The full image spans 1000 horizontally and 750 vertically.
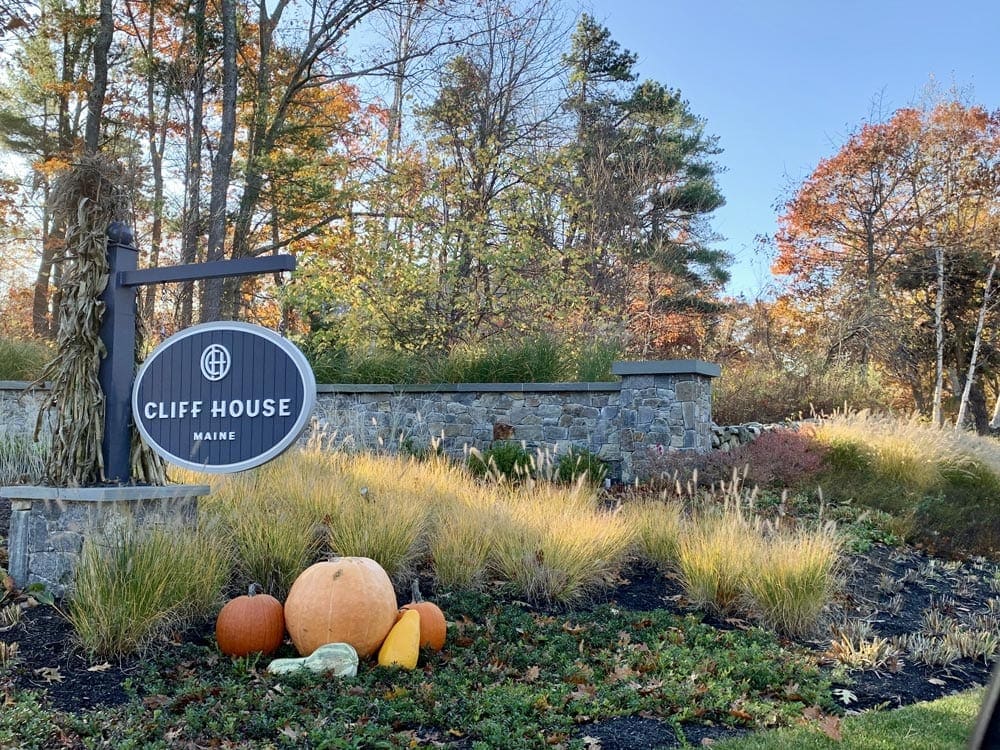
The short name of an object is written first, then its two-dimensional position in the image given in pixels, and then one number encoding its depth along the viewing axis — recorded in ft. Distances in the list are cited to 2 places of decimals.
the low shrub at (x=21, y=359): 42.34
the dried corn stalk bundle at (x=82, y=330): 17.53
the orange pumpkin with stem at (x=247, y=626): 14.73
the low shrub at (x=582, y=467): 33.55
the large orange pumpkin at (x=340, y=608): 14.70
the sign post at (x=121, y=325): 17.84
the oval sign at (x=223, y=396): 17.20
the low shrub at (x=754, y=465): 31.53
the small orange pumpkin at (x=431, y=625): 15.37
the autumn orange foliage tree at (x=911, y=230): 73.05
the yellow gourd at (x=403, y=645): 14.67
